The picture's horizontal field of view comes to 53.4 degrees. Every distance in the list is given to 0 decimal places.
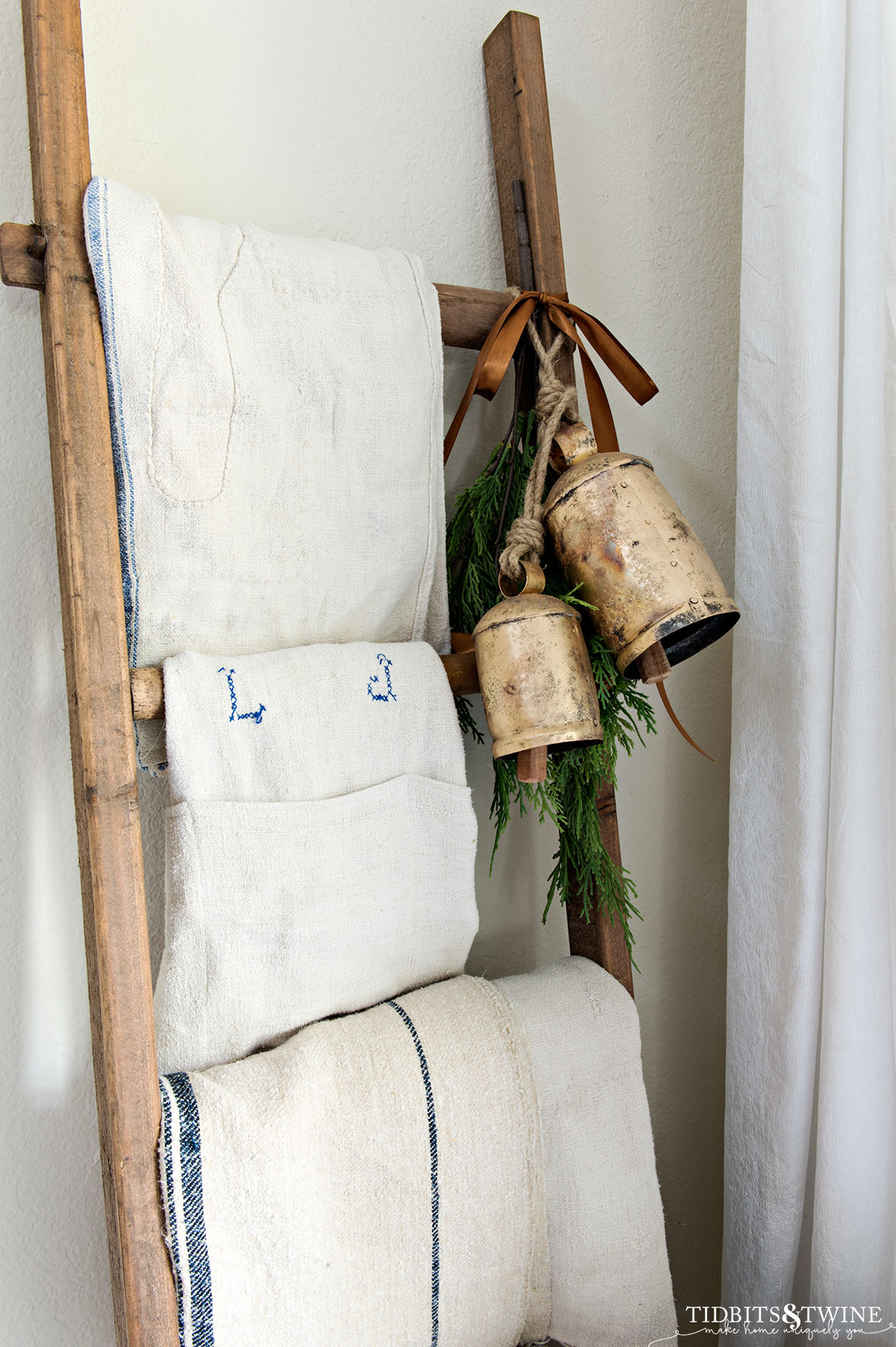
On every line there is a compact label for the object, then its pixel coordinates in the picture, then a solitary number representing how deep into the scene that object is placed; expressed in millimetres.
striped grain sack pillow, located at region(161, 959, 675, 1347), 493
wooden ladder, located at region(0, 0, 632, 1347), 481
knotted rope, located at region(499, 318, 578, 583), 581
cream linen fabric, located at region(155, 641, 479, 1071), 519
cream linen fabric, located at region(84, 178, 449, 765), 522
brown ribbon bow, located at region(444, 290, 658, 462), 623
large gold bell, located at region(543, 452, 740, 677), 563
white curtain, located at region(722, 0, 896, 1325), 629
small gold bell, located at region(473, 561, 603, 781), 536
